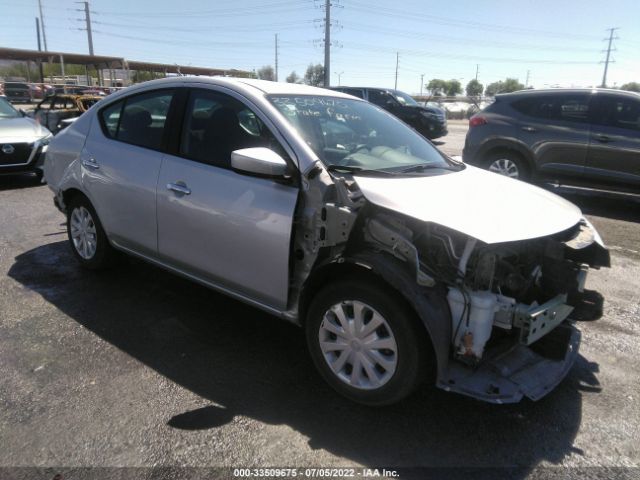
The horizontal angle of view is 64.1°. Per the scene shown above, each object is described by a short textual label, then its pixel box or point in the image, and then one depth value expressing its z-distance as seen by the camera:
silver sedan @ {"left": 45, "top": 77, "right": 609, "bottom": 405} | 2.58
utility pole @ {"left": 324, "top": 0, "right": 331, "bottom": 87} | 45.23
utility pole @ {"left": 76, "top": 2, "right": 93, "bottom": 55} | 61.56
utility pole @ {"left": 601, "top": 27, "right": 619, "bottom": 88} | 87.73
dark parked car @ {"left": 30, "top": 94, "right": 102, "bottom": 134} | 10.71
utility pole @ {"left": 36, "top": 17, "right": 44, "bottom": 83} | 72.36
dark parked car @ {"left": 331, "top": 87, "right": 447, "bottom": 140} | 15.75
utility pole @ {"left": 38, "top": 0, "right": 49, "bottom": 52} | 65.62
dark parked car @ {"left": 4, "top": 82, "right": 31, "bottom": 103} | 36.72
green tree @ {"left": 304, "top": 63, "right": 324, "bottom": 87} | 84.50
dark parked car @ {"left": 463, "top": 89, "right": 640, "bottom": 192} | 7.14
